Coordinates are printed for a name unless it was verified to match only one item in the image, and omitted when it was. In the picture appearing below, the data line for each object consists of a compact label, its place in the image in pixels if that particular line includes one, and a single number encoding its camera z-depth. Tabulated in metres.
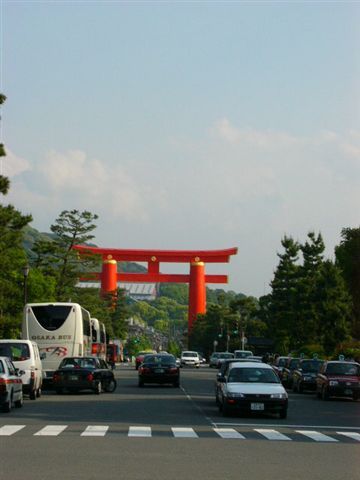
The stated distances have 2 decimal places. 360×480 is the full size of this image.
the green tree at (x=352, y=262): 93.79
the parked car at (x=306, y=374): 44.59
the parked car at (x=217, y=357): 89.85
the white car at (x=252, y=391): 25.22
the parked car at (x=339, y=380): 37.78
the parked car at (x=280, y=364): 53.98
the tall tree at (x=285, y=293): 95.38
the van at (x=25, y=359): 32.25
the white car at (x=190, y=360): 96.62
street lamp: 51.20
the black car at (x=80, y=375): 36.88
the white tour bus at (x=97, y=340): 57.37
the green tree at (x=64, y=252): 89.19
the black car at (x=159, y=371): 44.97
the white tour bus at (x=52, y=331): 42.75
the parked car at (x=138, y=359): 78.16
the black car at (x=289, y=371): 49.56
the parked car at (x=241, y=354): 75.32
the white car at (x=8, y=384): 24.92
